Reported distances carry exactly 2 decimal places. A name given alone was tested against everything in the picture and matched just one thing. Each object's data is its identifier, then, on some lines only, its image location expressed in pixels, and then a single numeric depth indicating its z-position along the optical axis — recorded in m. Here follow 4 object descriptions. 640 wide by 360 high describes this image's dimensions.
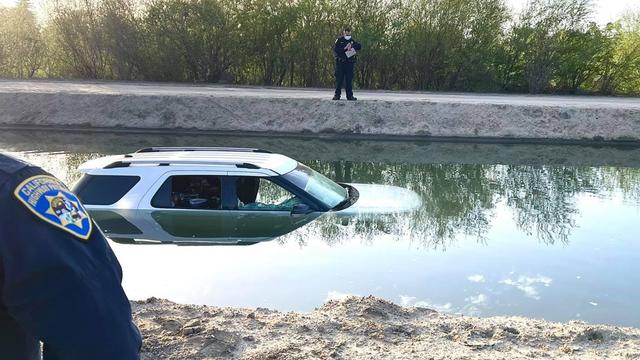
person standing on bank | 18.14
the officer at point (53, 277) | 1.34
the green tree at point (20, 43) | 28.80
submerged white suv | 7.90
